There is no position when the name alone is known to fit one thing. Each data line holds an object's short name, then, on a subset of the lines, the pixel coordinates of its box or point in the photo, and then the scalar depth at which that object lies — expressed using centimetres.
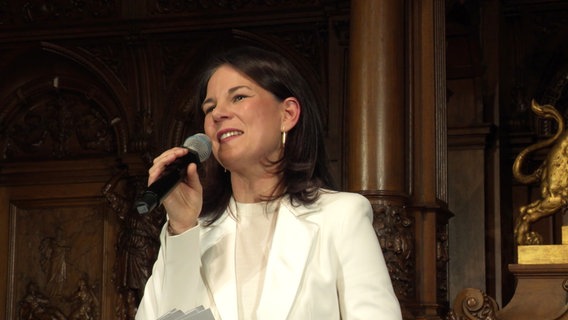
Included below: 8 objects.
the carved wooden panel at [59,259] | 1400
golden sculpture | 1027
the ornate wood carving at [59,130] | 1430
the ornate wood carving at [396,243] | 923
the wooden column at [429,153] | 973
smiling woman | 482
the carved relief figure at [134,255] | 1316
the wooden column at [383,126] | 928
